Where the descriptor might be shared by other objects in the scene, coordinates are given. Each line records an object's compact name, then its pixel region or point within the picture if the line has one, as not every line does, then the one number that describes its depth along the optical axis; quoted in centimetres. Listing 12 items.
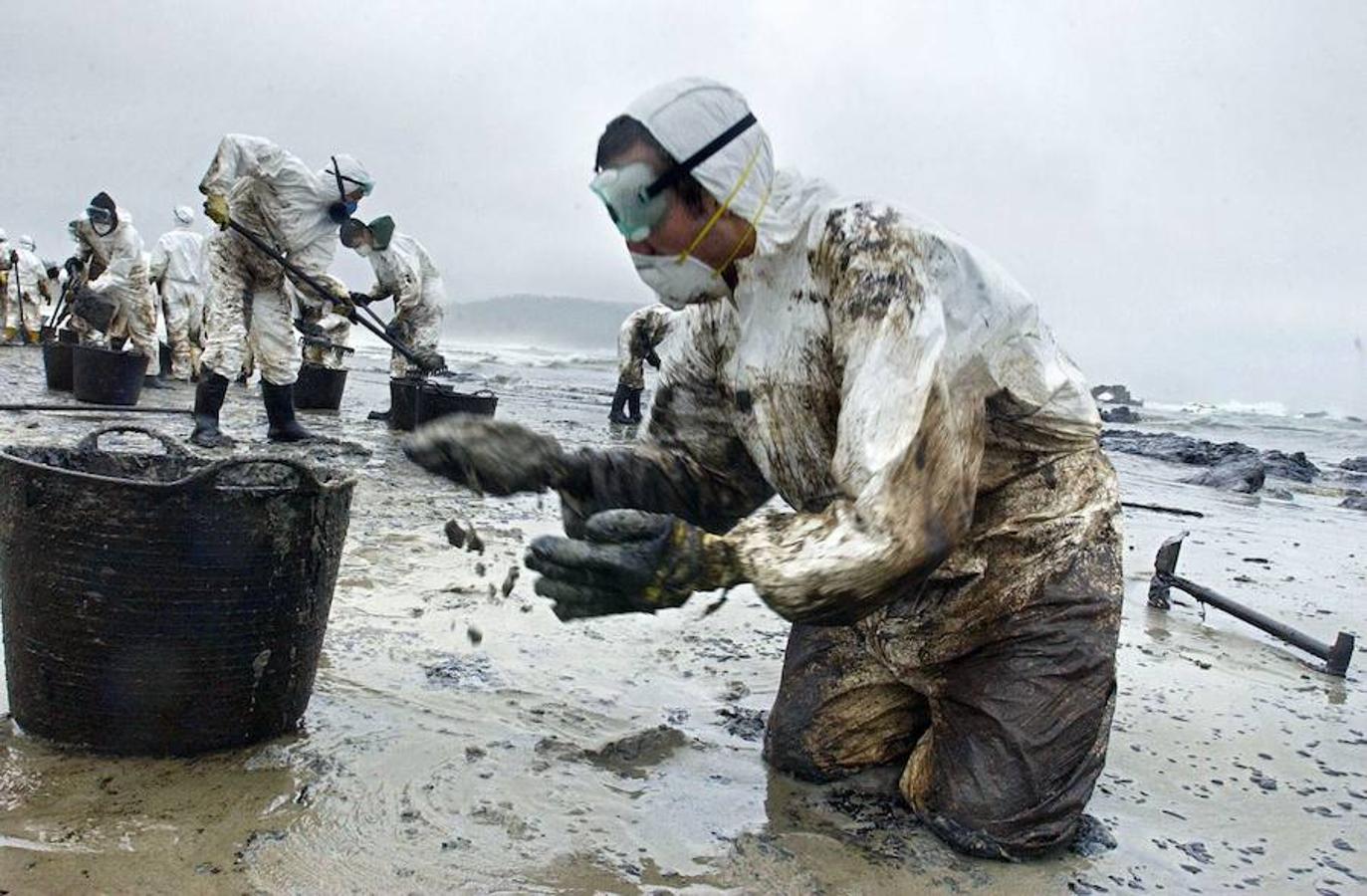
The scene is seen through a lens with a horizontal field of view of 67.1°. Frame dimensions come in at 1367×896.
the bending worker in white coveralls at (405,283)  1000
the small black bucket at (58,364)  1023
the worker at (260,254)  680
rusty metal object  400
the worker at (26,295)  1927
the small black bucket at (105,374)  872
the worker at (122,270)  1201
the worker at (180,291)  1404
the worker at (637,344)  1280
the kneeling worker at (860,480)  173
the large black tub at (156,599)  218
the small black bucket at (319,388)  1034
